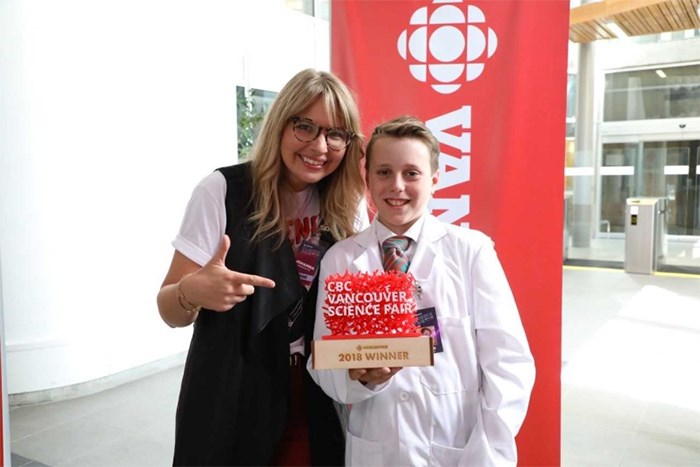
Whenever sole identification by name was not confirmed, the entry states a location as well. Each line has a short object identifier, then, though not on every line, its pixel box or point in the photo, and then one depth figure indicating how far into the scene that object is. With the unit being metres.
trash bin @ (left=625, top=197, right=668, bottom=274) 7.62
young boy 1.53
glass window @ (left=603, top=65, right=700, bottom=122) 7.22
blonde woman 1.70
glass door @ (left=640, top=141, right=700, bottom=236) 6.35
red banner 2.43
